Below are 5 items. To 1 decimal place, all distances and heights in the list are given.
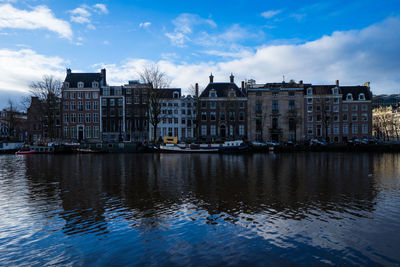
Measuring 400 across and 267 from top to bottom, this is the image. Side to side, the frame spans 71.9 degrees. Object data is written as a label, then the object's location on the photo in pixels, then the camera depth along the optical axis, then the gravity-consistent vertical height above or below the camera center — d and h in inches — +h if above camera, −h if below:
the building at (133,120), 2817.4 +156.7
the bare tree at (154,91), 2368.5 +377.4
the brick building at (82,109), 2856.8 +277.1
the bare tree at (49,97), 2444.6 +355.9
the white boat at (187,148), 2118.6 -109.2
